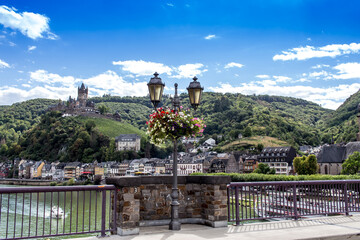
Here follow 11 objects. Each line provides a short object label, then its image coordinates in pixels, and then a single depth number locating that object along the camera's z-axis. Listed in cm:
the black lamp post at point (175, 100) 905
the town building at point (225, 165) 11422
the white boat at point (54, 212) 3633
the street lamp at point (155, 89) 957
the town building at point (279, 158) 10575
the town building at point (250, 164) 11253
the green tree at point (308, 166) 7194
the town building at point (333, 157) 7475
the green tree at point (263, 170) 8981
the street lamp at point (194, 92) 989
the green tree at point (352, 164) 5916
